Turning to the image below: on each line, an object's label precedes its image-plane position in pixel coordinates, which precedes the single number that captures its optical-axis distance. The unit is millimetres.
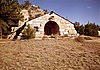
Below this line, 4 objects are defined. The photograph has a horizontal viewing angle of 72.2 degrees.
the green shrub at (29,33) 9006
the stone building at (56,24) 10633
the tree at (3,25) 9870
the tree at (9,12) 9814
